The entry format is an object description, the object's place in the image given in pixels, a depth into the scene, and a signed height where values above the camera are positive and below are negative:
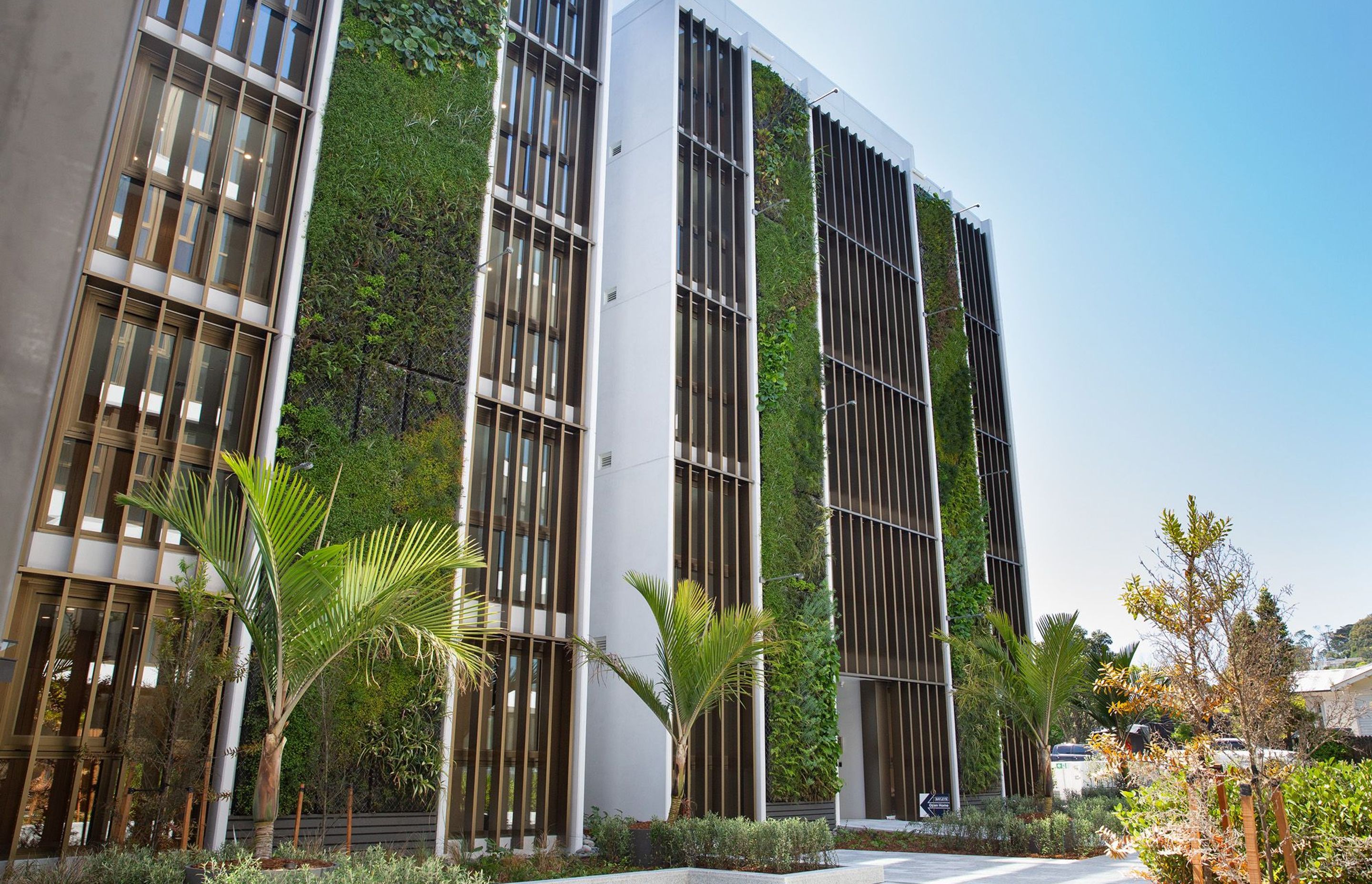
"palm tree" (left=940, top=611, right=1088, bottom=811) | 17.12 +1.45
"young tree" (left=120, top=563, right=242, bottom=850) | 10.86 +0.40
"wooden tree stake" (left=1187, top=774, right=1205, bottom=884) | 7.32 -0.75
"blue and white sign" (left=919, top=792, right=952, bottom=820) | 18.31 -0.78
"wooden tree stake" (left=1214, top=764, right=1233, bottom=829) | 7.44 -0.28
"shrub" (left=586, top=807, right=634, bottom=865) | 13.24 -1.04
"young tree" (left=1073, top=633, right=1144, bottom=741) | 22.22 +1.46
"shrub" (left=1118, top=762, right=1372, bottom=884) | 7.90 -0.49
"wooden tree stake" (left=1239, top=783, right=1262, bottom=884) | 6.58 -0.51
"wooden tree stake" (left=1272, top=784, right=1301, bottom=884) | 7.28 -0.54
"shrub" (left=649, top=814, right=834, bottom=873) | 12.08 -1.01
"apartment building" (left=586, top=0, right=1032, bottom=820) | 18.58 +7.36
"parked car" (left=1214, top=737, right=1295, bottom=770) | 8.02 +0.06
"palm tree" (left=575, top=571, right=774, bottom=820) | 13.04 +1.35
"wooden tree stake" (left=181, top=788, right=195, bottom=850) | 10.23 -0.65
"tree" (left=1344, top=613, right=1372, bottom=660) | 70.54 +8.64
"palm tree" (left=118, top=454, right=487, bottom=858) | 8.44 +1.41
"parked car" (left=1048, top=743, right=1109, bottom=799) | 23.62 -0.36
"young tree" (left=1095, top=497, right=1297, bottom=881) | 7.56 +0.69
